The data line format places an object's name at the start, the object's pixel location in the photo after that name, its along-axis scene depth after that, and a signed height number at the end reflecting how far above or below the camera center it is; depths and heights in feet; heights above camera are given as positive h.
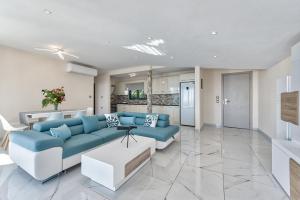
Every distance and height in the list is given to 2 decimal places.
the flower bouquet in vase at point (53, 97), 13.42 +0.35
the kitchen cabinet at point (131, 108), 24.49 -1.28
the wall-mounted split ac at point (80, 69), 17.89 +4.10
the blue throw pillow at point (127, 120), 14.03 -1.92
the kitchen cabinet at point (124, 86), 26.73 +2.92
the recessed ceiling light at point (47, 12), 7.30 +4.57
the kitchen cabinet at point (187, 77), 19.48 +3.26
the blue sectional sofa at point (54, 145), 6.53 -2.46
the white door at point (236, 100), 18.29 +0.09
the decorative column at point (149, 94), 20.28 +0.94
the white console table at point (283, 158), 5.81 -2.55
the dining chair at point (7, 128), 11.03 -2.11
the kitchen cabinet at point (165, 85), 22.33 +2.58
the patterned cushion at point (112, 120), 13.12 -1.80
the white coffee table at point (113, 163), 6.09 -2.86
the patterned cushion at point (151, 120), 12.99 -1.77
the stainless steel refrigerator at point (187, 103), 19.42 -0.32
